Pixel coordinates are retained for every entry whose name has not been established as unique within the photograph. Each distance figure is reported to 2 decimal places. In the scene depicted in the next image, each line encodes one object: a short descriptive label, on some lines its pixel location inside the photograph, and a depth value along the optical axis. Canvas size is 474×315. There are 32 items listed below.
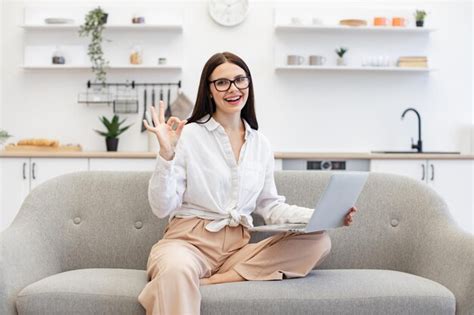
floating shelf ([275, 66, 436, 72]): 5.15
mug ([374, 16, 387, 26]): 5.21
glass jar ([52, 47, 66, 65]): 5.19
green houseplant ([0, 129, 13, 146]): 4.80
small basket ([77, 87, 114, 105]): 5.25
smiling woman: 2.34
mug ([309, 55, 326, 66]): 5.19
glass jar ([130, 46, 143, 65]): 5.20
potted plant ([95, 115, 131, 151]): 5.09
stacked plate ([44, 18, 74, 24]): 5.16
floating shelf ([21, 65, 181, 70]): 5.16
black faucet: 5.20
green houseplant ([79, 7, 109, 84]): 5.14
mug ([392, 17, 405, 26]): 5.21
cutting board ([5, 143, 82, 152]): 4.81
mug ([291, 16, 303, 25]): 5.19
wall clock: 5.23
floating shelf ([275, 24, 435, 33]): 5.16
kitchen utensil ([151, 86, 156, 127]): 5.30
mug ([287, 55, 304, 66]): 5.17
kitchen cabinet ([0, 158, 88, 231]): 4.65
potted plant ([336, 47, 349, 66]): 5.23
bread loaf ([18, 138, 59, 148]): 4.86
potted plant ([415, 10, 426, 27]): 5.23
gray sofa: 2.19
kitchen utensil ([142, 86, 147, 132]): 5.30
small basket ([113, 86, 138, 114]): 5.26
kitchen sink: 5.04
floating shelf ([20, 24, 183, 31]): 5.17
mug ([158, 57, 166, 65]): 5.22
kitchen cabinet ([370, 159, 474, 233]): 4.70
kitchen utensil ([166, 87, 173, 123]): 5.24
